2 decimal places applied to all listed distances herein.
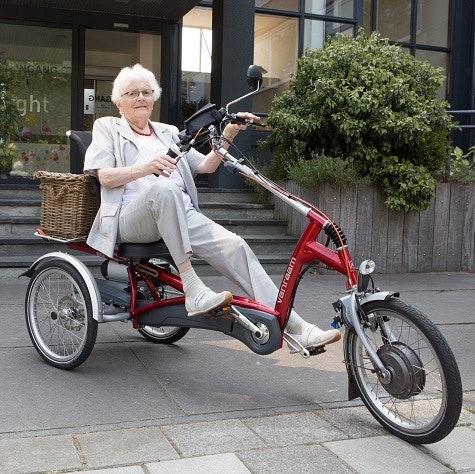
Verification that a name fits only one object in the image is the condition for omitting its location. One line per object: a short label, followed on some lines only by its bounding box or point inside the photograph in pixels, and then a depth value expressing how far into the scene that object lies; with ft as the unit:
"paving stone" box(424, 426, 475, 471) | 9.61
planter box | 25.50
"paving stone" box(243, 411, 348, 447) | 10.25
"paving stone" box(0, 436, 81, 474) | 9.00
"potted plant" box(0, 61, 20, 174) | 32.35
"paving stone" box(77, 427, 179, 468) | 9.33
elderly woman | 11.97
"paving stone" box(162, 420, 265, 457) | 9.77
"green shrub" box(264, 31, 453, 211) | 25.09
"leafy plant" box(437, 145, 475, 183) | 27.40
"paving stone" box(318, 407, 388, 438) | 10.62
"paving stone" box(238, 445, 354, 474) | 9.22
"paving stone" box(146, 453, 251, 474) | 9.04
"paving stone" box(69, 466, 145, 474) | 8.91
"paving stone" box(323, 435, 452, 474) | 9.37
